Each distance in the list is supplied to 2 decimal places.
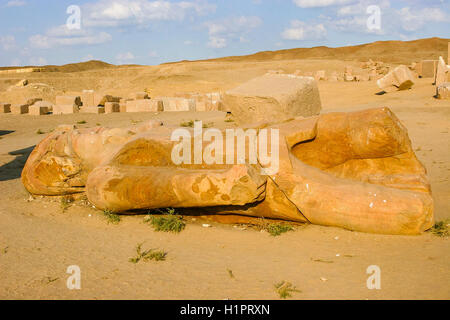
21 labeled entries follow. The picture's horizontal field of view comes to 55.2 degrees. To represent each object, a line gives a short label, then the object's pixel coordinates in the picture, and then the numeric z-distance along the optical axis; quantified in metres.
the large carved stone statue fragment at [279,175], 3.55
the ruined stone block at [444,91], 11.26
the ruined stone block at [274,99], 7.26
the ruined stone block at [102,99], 16.58
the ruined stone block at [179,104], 15.04
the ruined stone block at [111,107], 15.25
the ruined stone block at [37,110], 15.09
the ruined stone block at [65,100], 16.45
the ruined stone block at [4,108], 15.73
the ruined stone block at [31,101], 17.42
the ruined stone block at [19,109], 15.50
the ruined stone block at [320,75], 22.61
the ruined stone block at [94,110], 15.02
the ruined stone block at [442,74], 13.31
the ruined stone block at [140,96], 17.34
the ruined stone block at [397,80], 13.61
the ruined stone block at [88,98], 16.83
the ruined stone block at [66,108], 15.05
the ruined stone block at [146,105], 15.02
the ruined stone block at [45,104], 15.90
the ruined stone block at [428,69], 18.09
